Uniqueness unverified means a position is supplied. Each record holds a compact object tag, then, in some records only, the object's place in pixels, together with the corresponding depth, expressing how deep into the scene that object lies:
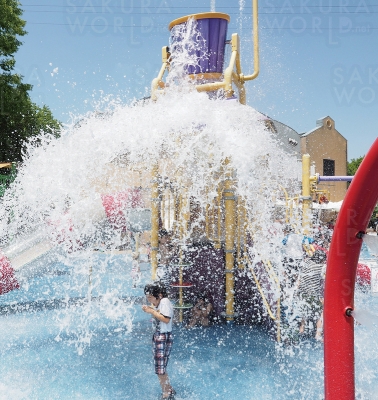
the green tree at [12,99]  17.03
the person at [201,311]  6.25
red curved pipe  1.86
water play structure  5.66
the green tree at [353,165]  48.20
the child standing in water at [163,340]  4.12
